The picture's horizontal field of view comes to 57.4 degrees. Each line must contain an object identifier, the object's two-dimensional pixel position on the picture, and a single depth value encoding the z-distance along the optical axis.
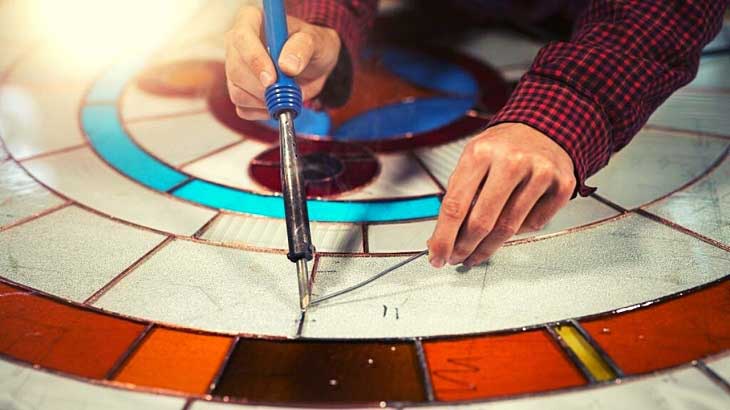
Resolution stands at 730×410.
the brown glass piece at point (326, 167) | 1.04
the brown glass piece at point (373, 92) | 1.29
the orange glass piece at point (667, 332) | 0.69
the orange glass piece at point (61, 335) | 0.69
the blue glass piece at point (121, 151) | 1.06
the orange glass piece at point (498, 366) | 0.65
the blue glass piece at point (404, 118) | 1.22
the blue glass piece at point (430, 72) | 1.40
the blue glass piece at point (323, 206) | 0.97
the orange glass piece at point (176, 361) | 0.67
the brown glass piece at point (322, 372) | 0.65
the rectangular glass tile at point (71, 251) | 0.82
